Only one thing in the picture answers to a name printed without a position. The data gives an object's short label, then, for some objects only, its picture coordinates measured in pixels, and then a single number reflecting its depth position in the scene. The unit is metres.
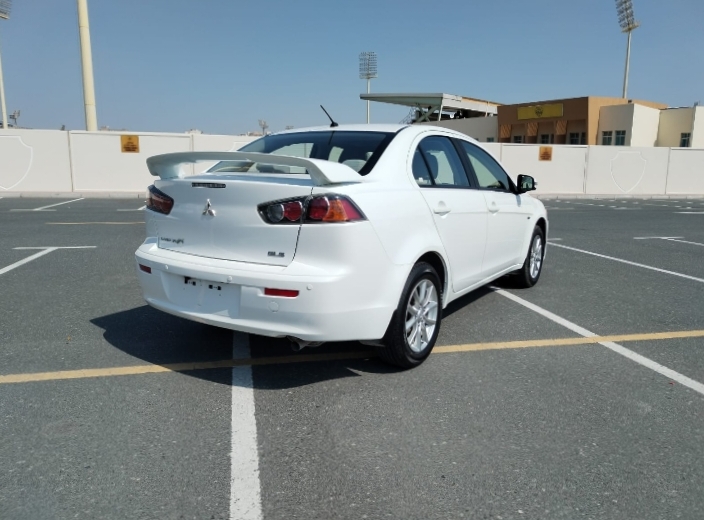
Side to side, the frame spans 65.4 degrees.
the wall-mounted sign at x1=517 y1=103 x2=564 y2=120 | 41.14
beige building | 37.12
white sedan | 3.04
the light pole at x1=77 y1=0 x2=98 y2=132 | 22.39
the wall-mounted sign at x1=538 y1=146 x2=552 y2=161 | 22.66
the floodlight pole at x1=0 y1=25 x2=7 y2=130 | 35.72
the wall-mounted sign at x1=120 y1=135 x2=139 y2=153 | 18.78
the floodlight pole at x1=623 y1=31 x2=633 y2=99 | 44.59
